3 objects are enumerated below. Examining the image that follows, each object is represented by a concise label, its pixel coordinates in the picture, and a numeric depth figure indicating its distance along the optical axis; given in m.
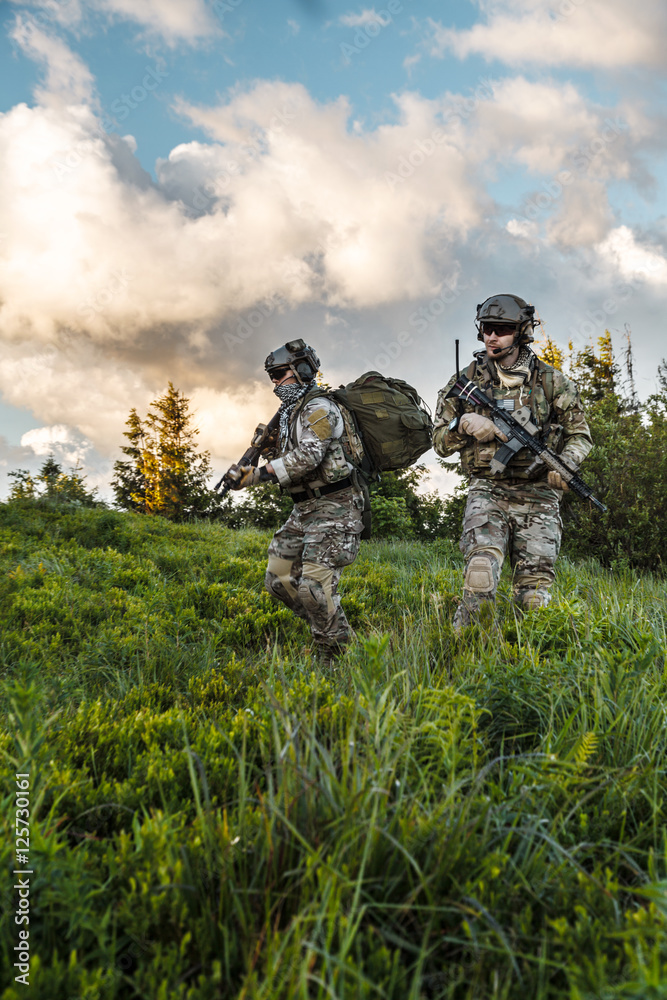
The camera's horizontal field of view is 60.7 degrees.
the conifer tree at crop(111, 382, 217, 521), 26.55
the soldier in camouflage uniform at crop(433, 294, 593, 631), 4.17
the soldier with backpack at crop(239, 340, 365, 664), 4.34
